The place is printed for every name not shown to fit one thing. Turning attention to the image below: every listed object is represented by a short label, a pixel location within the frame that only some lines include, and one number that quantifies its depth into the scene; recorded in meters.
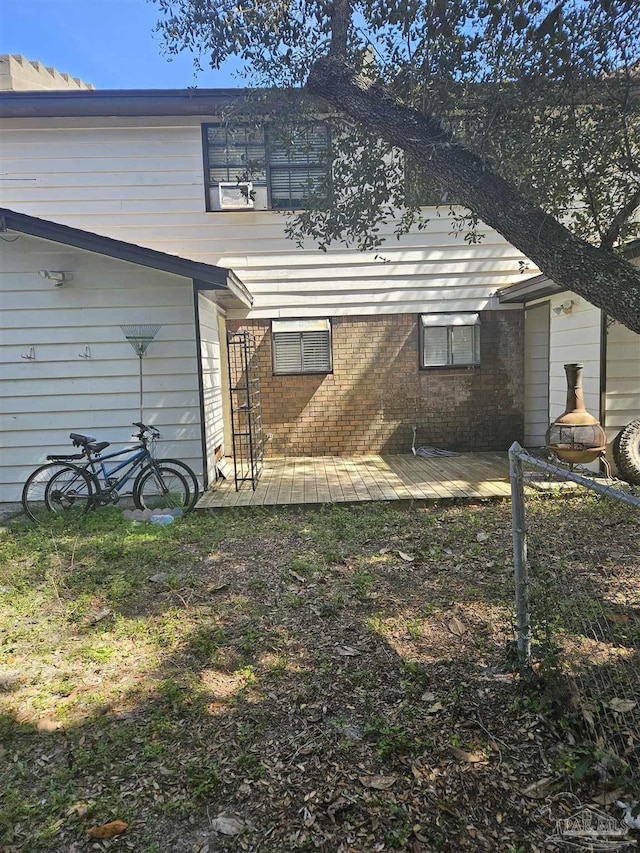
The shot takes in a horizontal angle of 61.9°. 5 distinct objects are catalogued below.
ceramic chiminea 6.71
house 7.00
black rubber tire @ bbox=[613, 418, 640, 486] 6.78
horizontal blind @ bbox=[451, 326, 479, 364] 9.22
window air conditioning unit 8.76
